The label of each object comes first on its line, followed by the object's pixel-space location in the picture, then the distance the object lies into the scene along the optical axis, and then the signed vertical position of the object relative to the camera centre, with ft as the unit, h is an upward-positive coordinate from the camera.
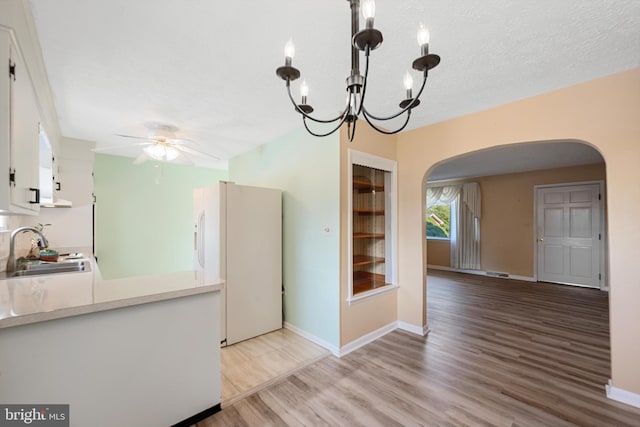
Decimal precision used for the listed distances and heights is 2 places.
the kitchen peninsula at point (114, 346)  4.01 -2.39
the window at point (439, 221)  23.86 -0.56
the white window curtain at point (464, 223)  21.30 -0.68
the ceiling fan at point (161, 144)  10.07 +2.93
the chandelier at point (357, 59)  2.86 +2.04
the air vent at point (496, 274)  19.92 -4.71
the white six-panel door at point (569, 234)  16.51 -1.35
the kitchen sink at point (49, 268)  6.96 -1.56
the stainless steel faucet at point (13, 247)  6.93 -0.84
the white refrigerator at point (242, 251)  9.52 -1.41
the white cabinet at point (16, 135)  3.76 +1.38
